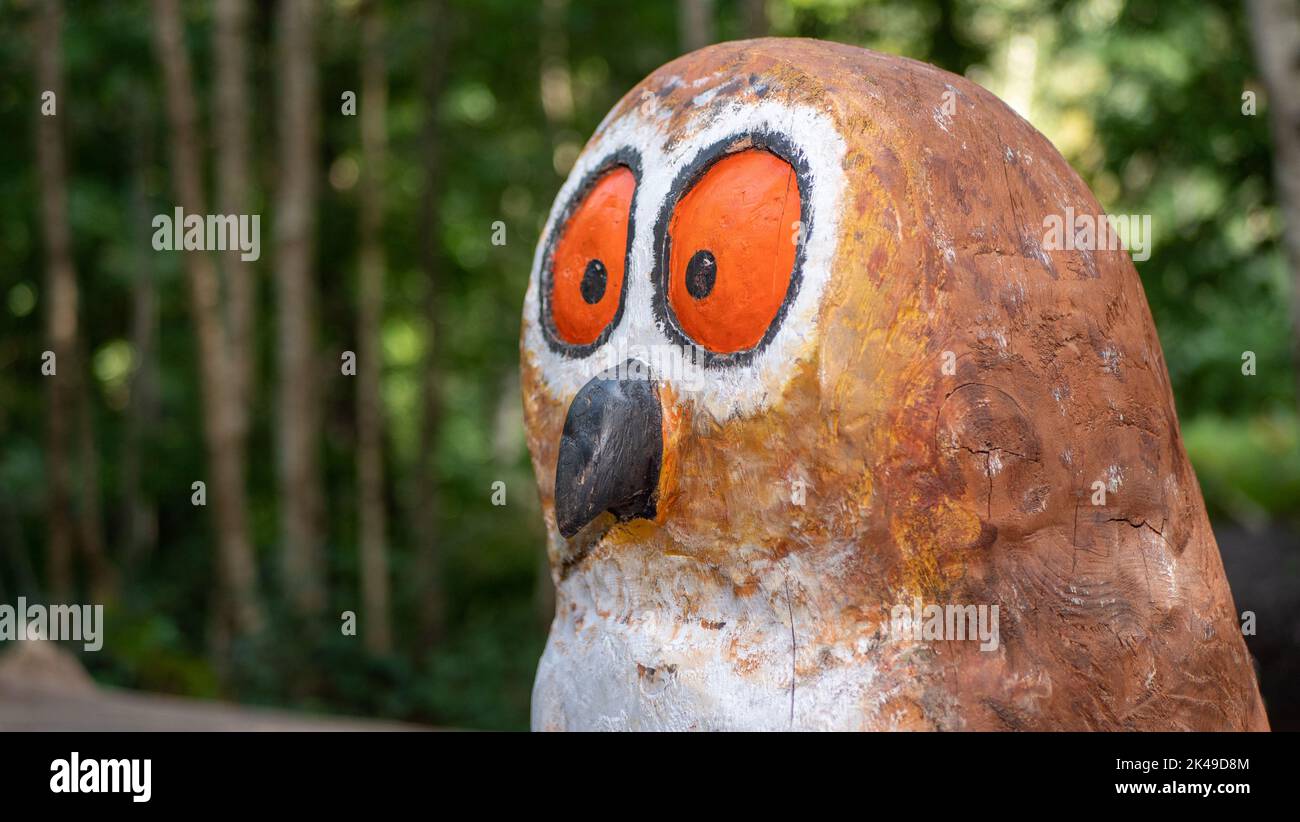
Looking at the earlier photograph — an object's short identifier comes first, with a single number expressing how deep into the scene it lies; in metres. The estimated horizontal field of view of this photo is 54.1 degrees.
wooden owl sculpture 2.31
